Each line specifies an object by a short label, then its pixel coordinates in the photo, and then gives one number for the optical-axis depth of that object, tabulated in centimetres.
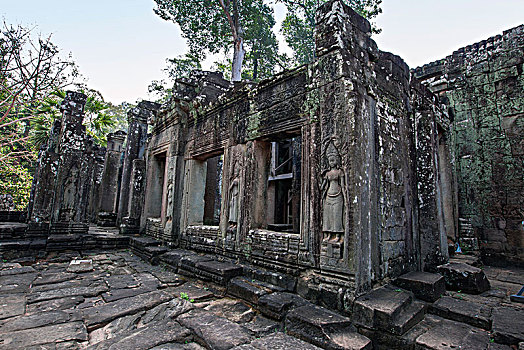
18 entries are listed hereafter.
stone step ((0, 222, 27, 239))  671
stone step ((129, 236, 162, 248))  667
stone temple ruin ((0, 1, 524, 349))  326
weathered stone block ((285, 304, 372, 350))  252
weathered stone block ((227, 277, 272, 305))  363
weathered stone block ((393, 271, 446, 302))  337
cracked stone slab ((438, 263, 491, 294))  383
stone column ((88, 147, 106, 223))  1267
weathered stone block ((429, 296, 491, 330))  281
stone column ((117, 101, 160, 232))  987
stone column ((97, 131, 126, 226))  1238
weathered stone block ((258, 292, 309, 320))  317
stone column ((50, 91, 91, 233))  706
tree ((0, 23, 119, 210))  622
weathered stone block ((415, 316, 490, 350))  238
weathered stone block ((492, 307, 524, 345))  242
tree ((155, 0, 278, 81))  1316
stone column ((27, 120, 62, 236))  706
